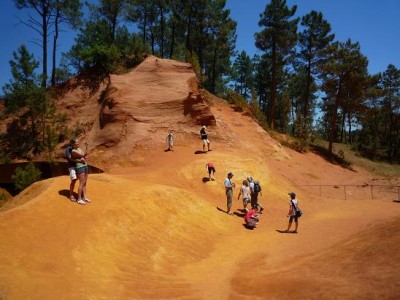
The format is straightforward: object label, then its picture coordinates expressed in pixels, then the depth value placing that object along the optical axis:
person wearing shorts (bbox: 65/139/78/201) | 10.16
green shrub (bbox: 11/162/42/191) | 17.66
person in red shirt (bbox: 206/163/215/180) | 17.19
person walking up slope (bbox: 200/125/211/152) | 20.66
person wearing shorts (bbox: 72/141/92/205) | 10.20
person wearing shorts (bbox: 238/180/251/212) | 15.25
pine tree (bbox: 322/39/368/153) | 34.31
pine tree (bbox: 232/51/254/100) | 60.81
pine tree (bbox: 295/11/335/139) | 38.25
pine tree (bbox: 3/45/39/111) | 22.95
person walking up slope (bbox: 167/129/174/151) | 21.45
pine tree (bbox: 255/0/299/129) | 35.84
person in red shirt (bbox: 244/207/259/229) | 14.06
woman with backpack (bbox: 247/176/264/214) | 15.55
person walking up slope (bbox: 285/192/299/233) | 13.20
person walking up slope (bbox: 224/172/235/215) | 14.57
